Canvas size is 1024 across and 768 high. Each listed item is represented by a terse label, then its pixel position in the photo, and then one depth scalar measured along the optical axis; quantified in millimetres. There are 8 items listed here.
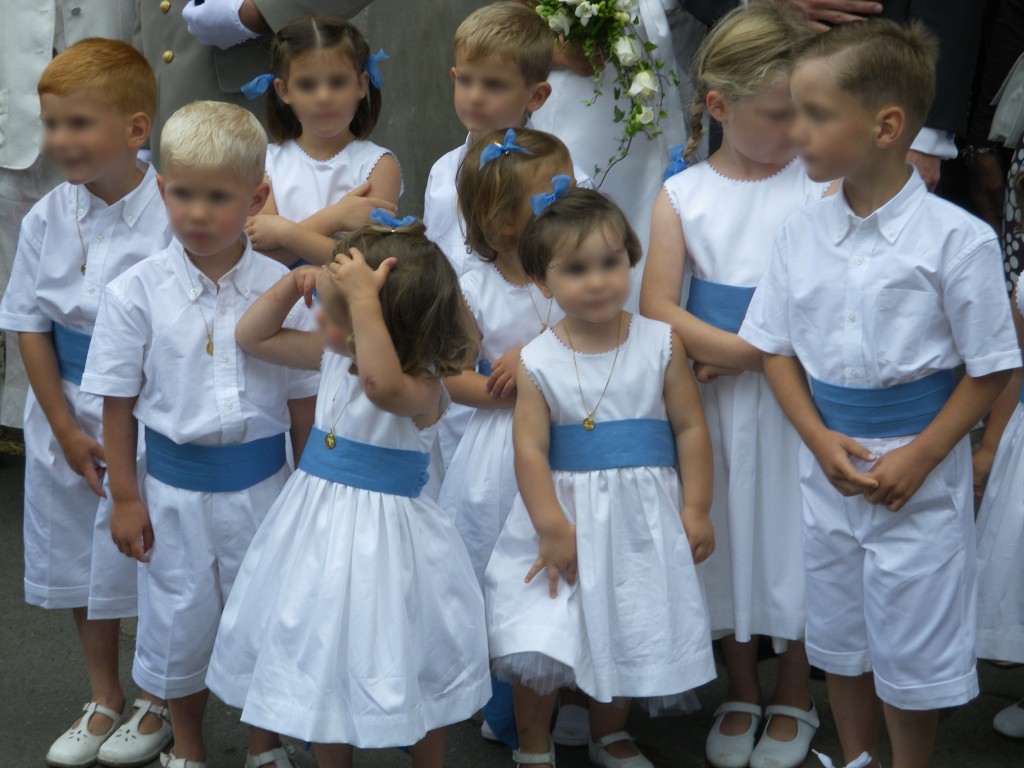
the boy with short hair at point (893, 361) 2852
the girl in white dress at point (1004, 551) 3377
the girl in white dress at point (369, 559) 2922
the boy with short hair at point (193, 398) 3268
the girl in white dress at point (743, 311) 3361
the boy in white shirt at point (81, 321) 3572
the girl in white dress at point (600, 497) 3139
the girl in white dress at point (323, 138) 3934
